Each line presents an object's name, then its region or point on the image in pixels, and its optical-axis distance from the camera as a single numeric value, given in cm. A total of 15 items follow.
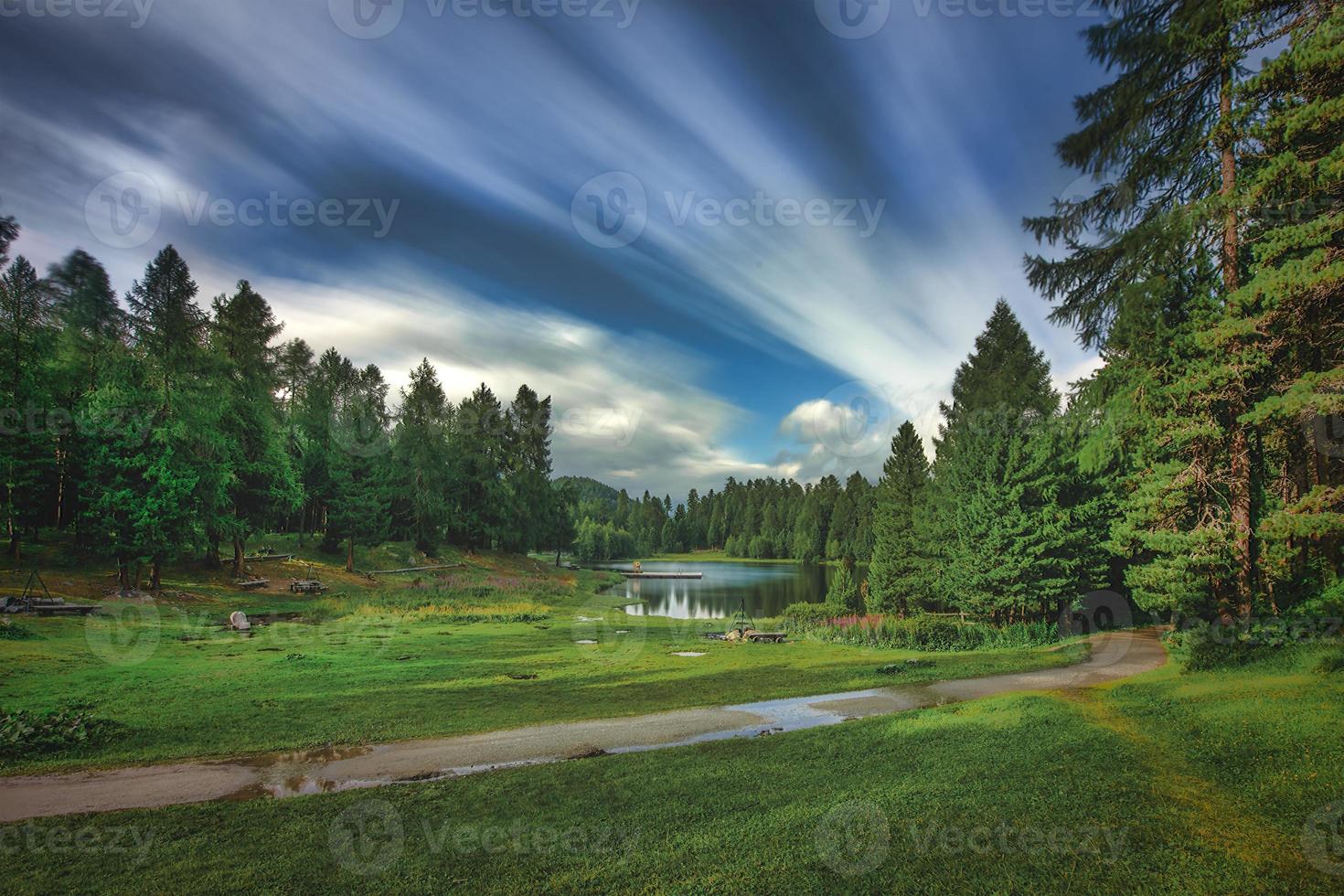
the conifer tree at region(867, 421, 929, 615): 3744
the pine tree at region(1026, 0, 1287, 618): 1468
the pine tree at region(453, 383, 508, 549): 5919
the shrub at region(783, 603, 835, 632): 3231
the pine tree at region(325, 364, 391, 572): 4519
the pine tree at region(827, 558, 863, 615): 4075
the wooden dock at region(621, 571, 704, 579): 8462
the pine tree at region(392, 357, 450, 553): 5198
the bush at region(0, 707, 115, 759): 1013
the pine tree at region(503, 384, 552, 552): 6266
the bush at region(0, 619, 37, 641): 1744
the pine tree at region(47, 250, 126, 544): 2831
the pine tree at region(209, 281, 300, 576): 3481
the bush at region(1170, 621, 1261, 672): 1364
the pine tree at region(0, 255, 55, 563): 2666
